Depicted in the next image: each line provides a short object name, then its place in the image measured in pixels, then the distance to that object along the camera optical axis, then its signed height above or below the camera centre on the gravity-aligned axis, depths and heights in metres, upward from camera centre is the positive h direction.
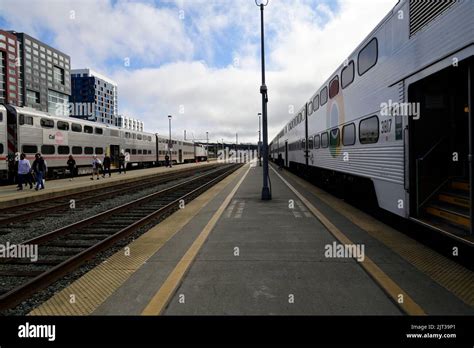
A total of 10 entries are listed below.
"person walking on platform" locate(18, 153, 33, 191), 14.81 -0.22
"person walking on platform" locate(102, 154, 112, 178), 23.14 +0.20
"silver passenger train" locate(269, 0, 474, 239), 4.67 +0.95
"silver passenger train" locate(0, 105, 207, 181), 17.06 +1.75
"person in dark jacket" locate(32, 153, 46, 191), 14.95 -0.18
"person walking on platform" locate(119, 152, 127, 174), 27.42 +0.58
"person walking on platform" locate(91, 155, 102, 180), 20.79 +0.05
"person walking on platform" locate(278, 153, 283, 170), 34.55 +0.28
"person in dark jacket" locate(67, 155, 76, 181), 20.20 +0.06
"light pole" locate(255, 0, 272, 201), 11.52 +1.39
